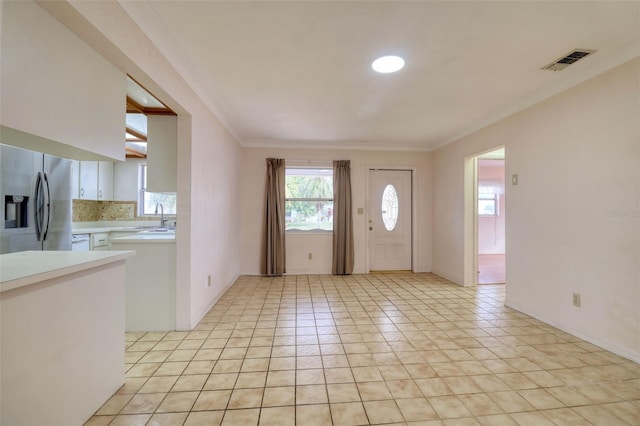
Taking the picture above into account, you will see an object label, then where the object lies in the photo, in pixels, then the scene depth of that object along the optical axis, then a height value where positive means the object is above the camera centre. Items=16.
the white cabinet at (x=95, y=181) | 4.16 +0.57
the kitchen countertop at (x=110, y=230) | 3.66 -0.21
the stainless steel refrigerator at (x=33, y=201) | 2.62 +0.17
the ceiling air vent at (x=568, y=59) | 2.04 +1.26
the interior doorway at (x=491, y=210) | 7.00 +0.15
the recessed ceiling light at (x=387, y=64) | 2.14 +1.27
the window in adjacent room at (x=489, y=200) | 7.09 +0.42
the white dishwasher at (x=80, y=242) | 3.51 -0.36
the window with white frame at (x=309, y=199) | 4.97 +0.31
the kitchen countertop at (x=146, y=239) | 2.46 -0.22
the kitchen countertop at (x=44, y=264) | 1.05 -0.24
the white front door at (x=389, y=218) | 5.08 -0.05
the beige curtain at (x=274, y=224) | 4.71 -0.15
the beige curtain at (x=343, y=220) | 4.84 -0.08
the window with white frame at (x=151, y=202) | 4.88 +0.26
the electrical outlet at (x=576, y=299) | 2.43 -0.77
